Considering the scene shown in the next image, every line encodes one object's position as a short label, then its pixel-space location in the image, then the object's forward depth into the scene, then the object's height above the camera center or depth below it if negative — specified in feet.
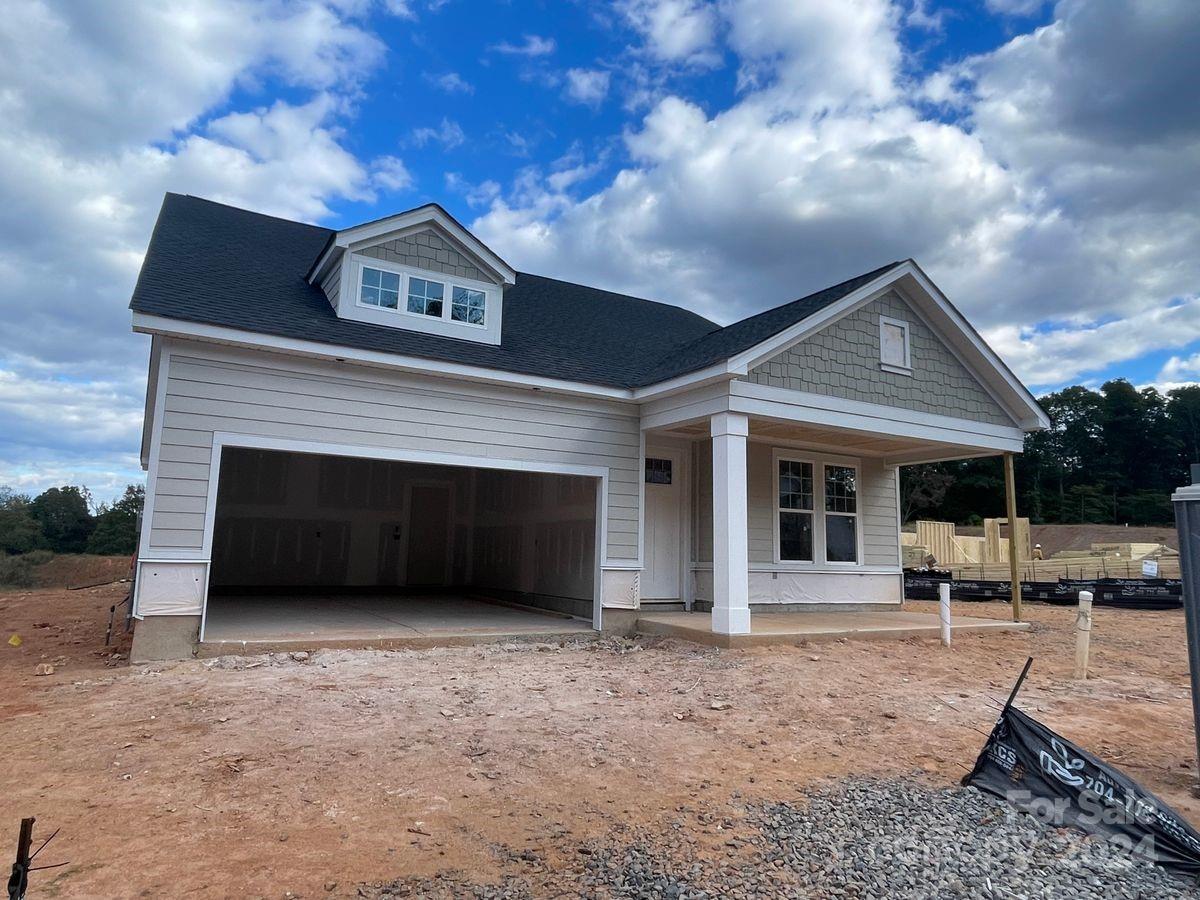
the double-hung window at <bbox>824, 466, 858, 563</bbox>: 42.16 +1.91
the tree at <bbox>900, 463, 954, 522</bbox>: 158.20 +13.77
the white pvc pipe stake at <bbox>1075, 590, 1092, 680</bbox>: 25.62 -3.22
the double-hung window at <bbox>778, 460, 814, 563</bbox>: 40.37 +1.93
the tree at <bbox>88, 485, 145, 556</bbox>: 97.66 -0.44
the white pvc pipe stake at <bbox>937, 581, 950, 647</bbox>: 31.40 -2.82
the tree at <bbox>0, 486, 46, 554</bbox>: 87.20 -0.69
